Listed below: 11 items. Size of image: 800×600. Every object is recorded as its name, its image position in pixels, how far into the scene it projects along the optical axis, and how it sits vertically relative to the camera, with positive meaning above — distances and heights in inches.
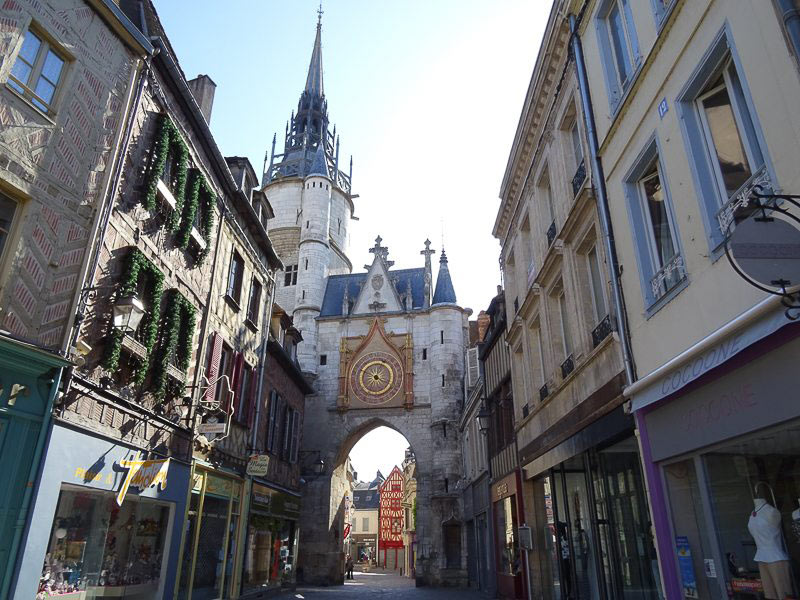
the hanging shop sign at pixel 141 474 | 313.9 +40.2
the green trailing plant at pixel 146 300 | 300.4 +132.8
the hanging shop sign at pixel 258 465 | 500.4 +68.6
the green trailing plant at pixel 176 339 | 359.6 +129.0
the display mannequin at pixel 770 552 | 164.2 -0.1
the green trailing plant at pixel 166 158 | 346.0 +227.9
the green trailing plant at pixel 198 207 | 395.5 +233.8
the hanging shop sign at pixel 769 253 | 140.5 +67.3
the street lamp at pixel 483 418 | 676.7 +146.1
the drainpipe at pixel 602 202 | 260.2 +160.8
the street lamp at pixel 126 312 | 299.6 +115.3
